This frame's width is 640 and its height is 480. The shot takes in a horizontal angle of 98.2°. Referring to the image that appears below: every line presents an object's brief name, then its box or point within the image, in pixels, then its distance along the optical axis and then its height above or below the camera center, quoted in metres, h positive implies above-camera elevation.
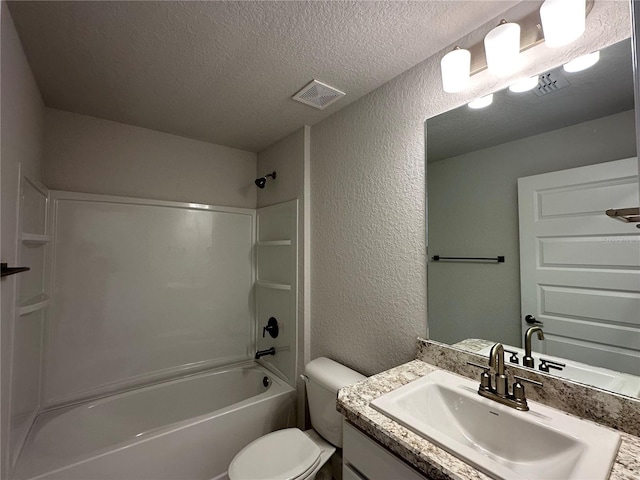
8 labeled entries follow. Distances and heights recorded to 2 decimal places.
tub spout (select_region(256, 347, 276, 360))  2.31 -0.84
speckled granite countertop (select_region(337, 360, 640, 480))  0.67 -0.53
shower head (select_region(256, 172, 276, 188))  2.42 +0.64
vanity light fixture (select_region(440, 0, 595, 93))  0.88 +0.76
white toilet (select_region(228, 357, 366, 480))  1.31 -1.03
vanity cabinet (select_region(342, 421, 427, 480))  0.81 -0.66
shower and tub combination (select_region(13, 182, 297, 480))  1.57 -0.66
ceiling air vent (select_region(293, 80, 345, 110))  1.58 +0.94
